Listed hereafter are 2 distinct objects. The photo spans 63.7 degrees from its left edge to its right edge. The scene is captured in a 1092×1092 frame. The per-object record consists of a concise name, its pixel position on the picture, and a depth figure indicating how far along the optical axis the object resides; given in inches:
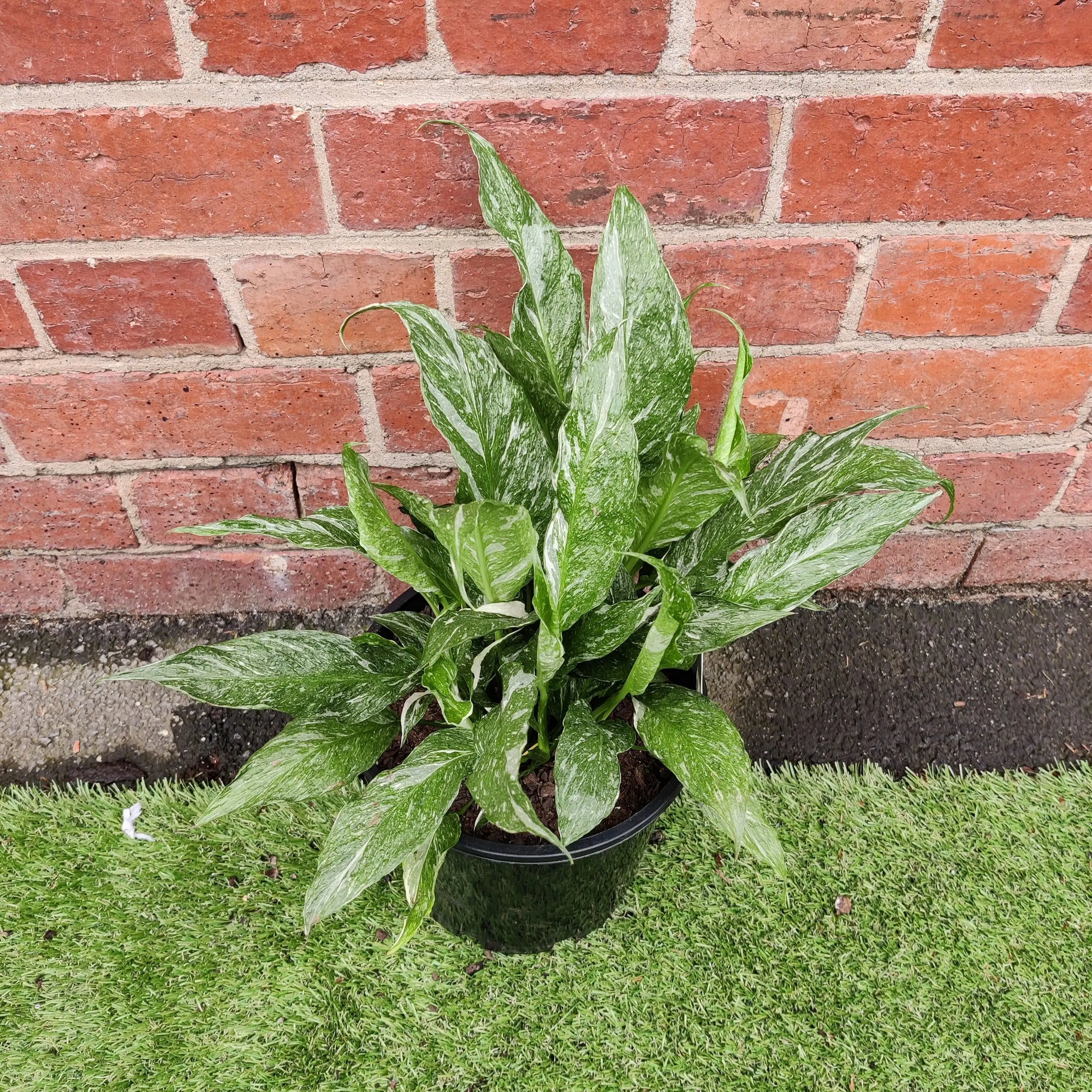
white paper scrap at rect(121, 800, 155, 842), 43.2
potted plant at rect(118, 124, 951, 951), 24.6
